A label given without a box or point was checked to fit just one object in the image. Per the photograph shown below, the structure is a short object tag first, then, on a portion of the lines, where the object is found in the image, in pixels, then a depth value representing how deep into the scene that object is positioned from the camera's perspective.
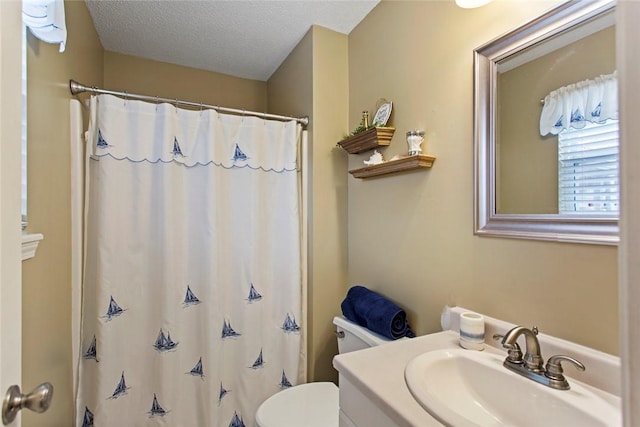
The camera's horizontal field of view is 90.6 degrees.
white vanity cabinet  0.77
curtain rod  1.34
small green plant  1.50
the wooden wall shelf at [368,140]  1.47
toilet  1.35
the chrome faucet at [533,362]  0.77
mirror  0.80
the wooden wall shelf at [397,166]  1.25
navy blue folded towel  1.31
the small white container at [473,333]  0.99
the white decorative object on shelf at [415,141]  1.28
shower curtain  1.45
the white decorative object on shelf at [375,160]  1.51
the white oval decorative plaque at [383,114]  1.49
